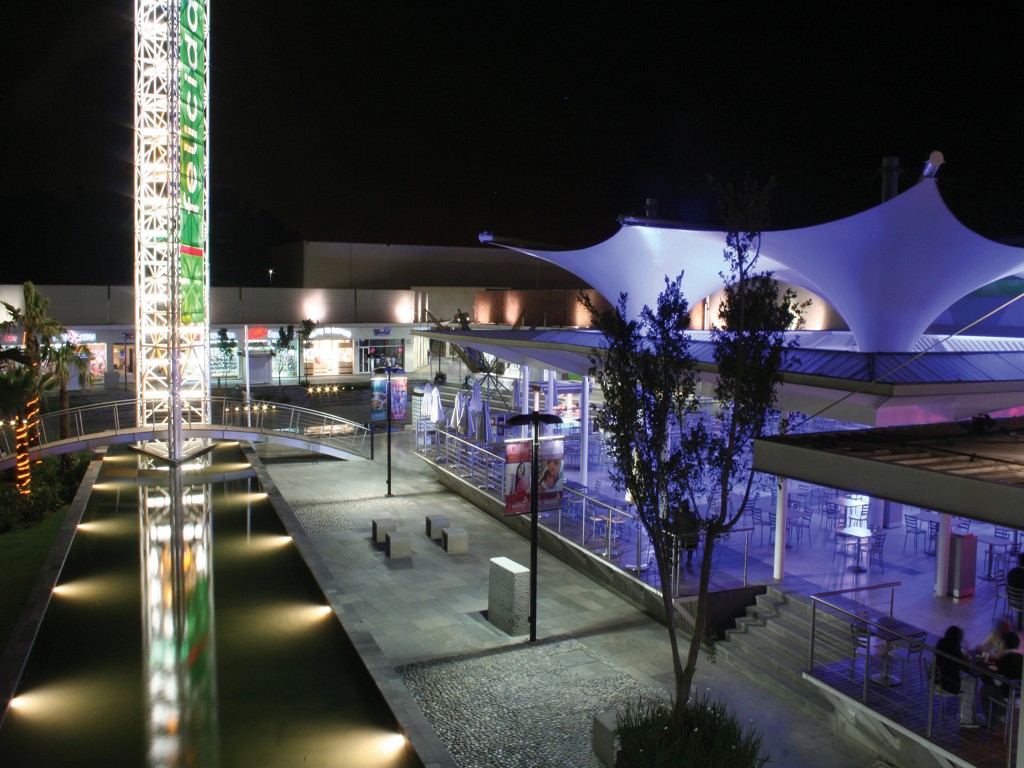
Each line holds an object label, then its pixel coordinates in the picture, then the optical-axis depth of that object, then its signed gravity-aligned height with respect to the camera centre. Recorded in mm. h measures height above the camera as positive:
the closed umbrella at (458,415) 23875 -2231
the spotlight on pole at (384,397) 25928 -1910
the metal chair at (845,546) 13609 -3451
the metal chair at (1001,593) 11281 -3493
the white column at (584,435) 19031 -2201
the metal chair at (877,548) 13070 -3250
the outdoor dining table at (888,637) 8828 -3428
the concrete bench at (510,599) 12031 -3804
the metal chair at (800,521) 14938 -3268
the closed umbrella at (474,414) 23391 -2149
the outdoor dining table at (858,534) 12812 -2995
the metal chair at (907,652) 9164 -3491
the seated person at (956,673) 8133 -3293
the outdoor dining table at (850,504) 14255 -2776
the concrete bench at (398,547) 15606 -3950
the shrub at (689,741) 7566 -3751
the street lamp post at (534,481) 11555 -2052
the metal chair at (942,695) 8253 -3632
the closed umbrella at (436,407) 25375 -2127
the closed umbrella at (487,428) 23078 -2491
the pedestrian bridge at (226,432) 22797 -2981
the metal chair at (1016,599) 10148 -3121
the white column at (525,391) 22562 -1433
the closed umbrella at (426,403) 25484 -2035
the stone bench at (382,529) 16453 -3810
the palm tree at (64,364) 23500 -877
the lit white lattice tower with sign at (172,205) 22578 +3685
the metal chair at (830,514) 15141 -3195
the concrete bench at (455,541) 16094 -3961
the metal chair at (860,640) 8854 -3395
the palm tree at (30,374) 20156 -1045
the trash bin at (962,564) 11542 -3104
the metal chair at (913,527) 14238 -3220
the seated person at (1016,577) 10180 -2863
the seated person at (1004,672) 7930 -3181
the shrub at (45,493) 18781 -3937
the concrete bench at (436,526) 16922 -3849
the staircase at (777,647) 9867 -4017
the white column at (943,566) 11633 -3151
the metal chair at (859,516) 14211 -3010
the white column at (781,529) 12391 -2843
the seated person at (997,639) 8383 -3022
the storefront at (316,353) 42969 -893
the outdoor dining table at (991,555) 12691 -3271
